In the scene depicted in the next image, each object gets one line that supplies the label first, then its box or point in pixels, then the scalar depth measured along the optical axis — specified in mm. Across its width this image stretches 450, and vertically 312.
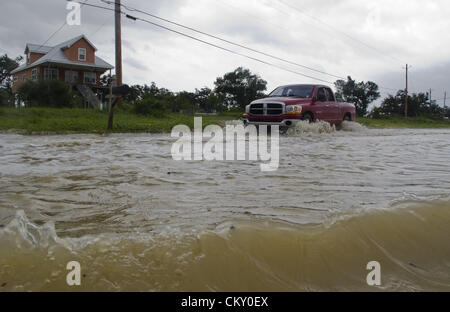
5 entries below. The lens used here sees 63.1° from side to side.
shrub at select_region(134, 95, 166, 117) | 18500
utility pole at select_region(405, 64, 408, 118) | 47294
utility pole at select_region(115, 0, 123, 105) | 18016
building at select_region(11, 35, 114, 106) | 33344
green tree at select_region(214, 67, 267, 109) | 38125
